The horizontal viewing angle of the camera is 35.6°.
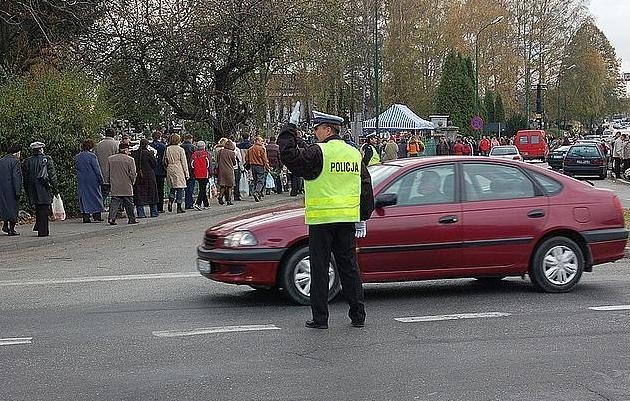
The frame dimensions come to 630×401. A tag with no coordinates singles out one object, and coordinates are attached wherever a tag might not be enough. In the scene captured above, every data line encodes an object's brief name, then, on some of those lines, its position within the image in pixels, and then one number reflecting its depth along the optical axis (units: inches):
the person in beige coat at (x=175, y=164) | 834.8
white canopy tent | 1969.7
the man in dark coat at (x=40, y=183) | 659.4
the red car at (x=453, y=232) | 358.3
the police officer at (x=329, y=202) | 310.8
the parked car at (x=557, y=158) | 1835.6
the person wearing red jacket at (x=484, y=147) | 1928.2
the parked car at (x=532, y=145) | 2469.2
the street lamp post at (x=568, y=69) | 3425.2
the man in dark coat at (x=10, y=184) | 650.2
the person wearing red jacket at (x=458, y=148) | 1611.7
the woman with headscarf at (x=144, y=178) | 783.7
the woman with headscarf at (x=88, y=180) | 750.5
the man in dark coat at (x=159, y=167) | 844.6
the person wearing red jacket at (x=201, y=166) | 885.8
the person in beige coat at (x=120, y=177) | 740.6
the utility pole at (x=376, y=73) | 1892.2
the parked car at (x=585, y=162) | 1531.7
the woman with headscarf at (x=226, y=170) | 938.7
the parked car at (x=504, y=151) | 1716.7
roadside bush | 770.8
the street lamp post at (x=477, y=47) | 2664.9
